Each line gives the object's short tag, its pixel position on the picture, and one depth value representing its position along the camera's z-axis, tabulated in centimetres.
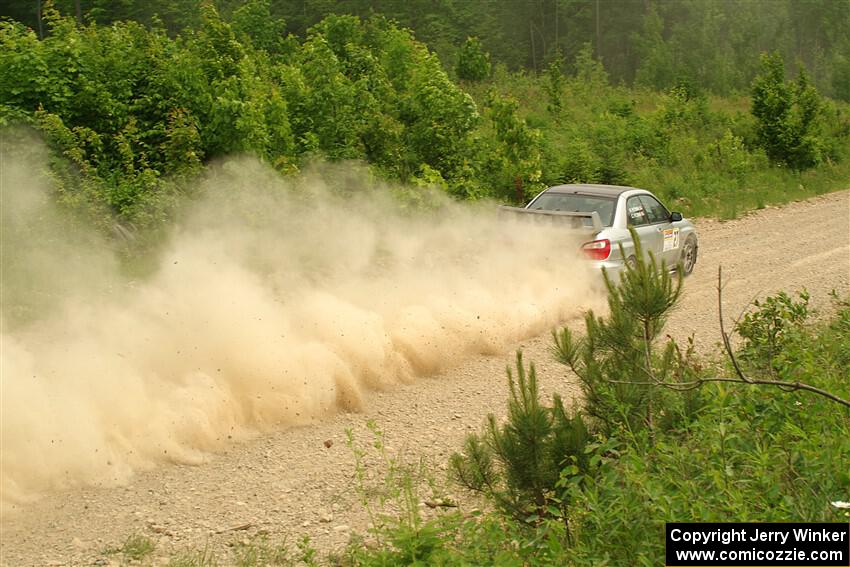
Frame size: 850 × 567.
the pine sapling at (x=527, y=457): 566
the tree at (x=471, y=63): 3609
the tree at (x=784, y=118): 2912
